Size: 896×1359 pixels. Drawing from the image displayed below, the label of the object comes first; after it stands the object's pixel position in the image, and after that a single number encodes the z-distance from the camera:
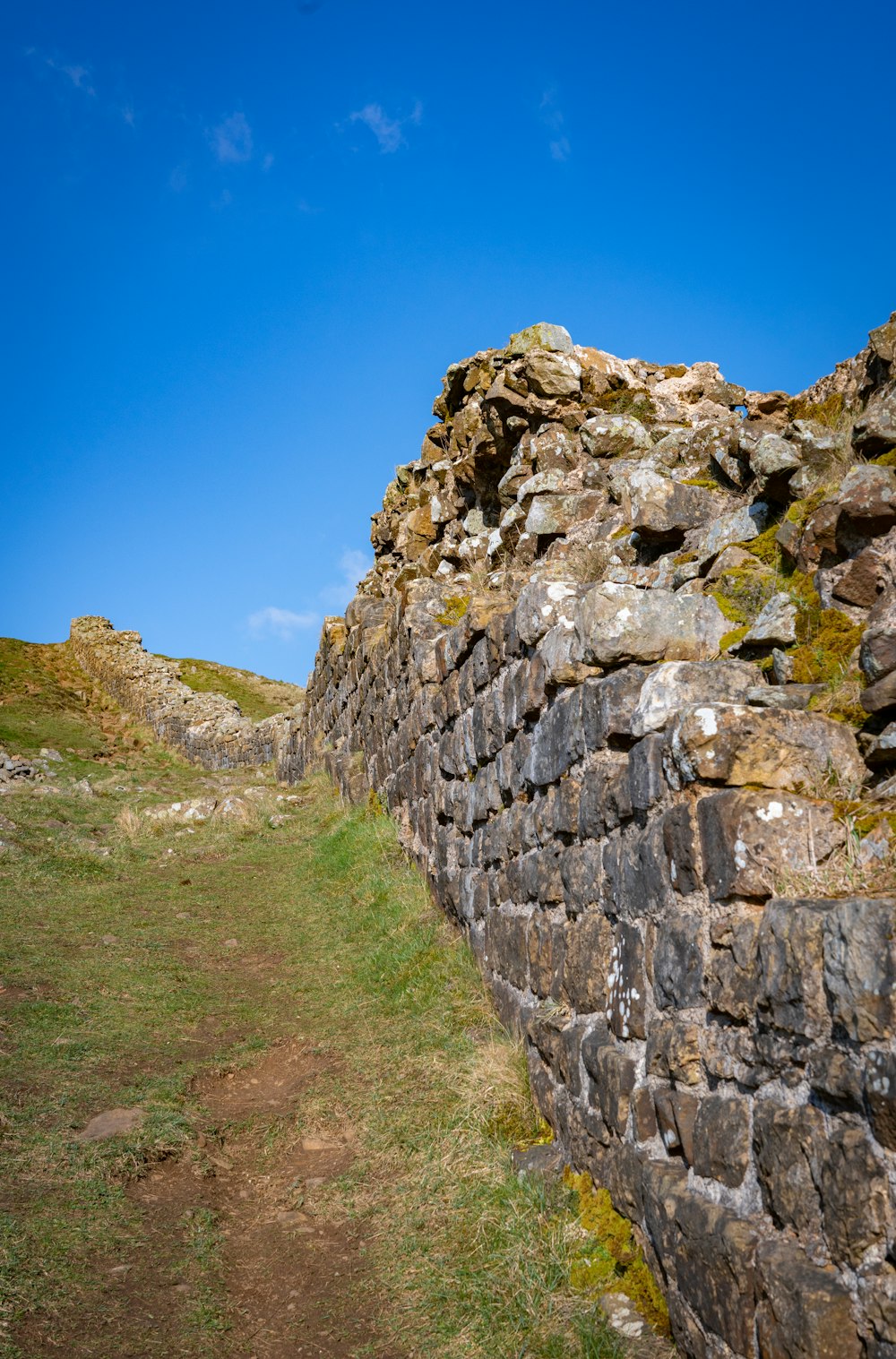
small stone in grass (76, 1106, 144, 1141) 5.14
